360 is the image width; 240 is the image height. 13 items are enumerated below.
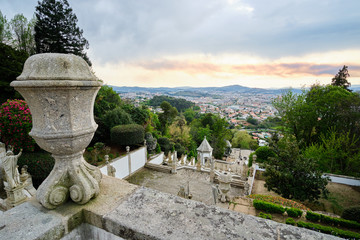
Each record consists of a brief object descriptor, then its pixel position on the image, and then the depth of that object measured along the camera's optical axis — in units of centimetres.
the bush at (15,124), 800
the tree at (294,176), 907
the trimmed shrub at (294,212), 777
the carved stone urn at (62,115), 141
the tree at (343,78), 2319
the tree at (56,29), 1730
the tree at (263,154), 1661
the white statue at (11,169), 552
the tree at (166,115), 3005
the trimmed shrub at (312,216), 762
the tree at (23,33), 1841
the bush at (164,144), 1941
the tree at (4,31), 1667
